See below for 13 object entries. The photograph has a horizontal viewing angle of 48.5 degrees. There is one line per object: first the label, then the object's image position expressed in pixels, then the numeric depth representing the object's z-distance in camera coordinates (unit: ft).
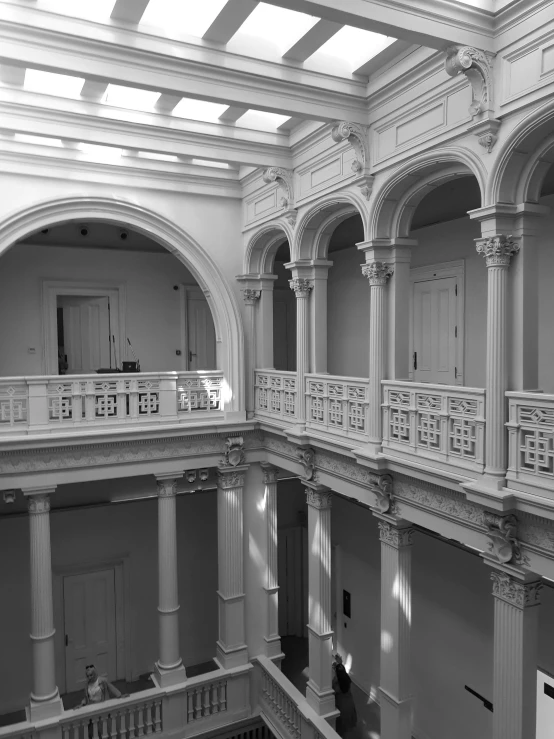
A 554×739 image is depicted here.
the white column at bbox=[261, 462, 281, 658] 37.27
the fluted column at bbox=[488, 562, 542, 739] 19.19
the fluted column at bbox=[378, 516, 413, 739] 25.30
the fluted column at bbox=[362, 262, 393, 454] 25.31
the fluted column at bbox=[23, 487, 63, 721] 31.63
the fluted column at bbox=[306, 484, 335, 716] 31.17
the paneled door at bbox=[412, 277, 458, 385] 33.96
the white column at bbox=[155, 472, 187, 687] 34.83
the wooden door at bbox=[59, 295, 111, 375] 41.37
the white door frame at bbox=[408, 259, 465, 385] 33.12
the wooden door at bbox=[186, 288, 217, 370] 44.47
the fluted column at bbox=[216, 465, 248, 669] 36.52
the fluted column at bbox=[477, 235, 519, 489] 19.29
